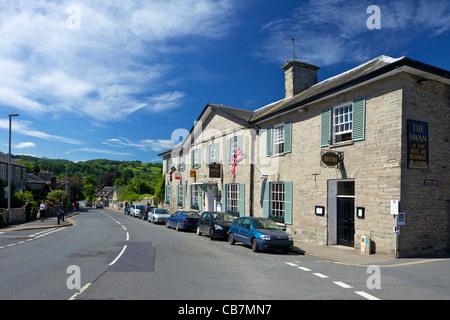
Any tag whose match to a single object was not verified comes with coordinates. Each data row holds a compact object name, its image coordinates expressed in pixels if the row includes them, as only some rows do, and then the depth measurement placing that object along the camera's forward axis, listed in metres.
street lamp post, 23.00
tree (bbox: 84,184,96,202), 115.56
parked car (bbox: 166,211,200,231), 21.56
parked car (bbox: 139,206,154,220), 33.41
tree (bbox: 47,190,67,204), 48.28
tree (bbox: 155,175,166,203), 42.78
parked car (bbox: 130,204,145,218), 37.51
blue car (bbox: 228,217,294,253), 12.80
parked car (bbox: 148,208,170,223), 28.38
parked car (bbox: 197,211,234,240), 16.84
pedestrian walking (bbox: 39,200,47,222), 26.03
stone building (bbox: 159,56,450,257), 12.06
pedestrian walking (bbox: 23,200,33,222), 25.51
